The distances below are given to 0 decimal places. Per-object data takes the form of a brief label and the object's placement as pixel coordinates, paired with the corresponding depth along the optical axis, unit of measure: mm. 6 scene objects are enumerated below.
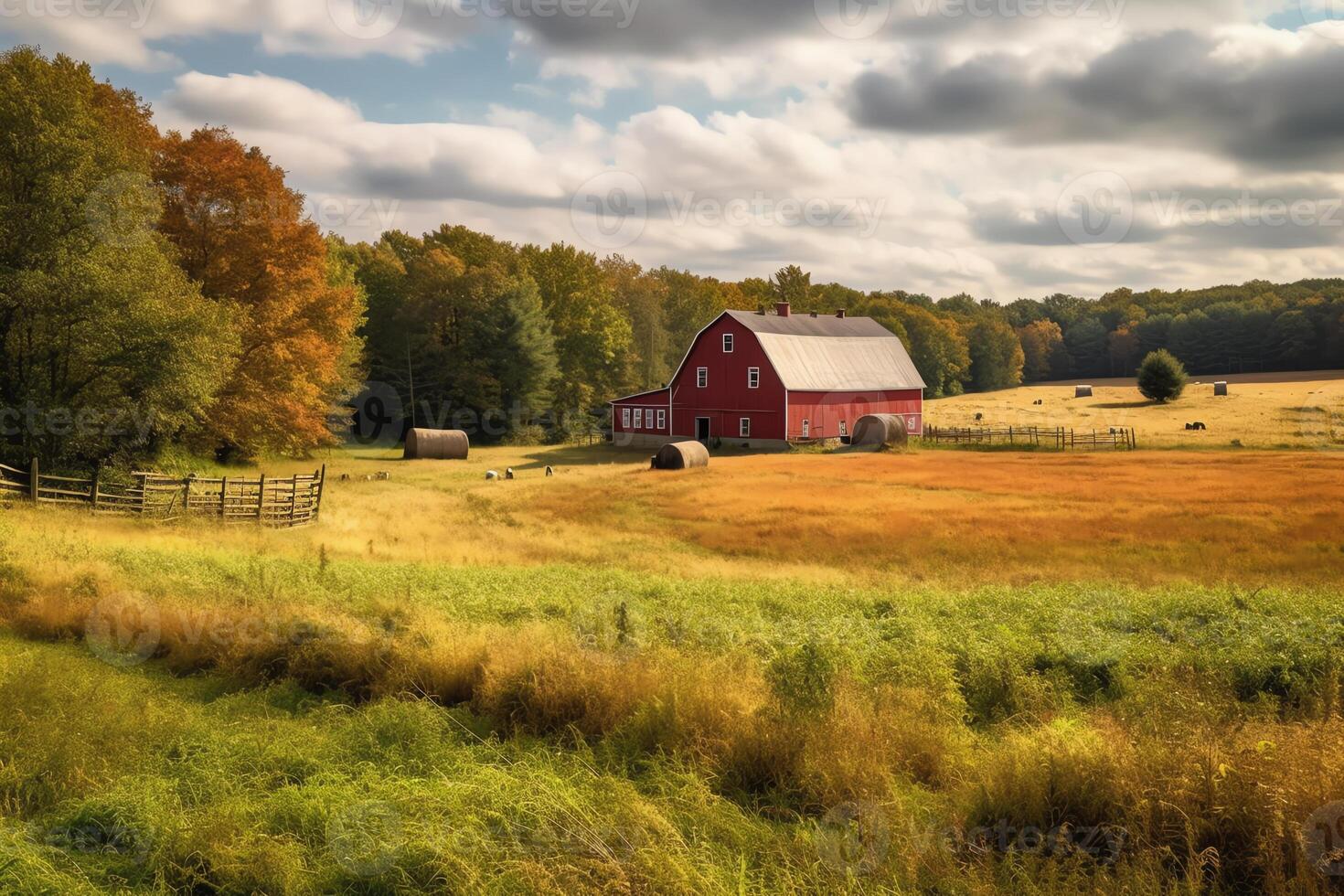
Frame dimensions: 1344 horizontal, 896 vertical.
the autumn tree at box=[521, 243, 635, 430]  70125
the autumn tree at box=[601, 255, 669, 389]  81312
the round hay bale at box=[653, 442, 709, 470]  41375
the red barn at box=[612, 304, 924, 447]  53281
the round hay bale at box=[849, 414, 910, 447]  50531
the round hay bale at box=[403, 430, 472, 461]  49188
